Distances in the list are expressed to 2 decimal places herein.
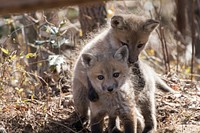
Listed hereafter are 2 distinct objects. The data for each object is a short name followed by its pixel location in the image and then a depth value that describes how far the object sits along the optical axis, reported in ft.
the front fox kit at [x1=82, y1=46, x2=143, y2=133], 29.81
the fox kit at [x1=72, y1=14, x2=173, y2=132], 33.91
